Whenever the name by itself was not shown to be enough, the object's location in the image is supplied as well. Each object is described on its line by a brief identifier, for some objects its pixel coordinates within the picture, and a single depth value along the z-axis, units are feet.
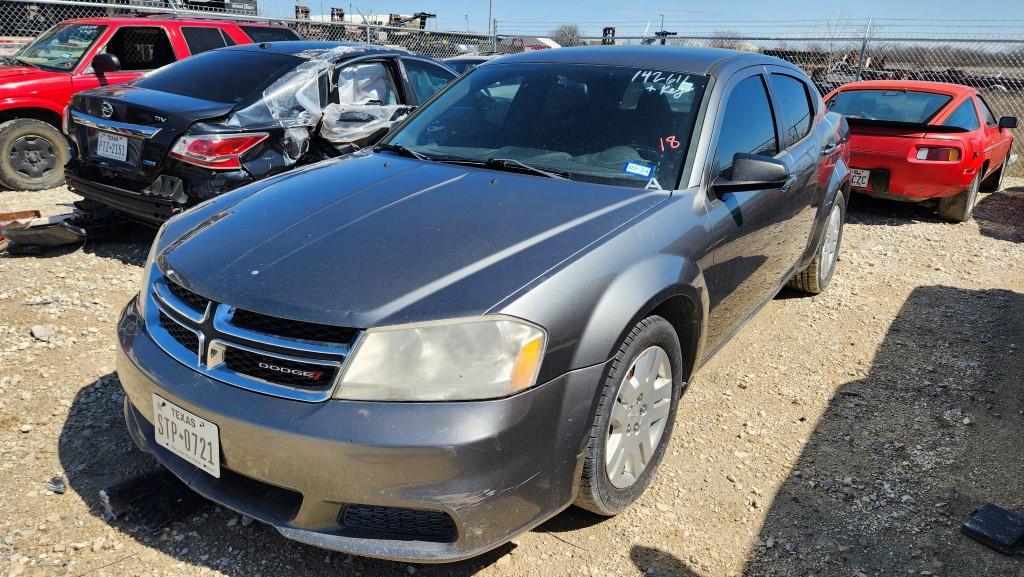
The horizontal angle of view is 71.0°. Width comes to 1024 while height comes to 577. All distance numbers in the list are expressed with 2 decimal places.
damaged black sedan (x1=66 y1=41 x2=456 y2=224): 15.25
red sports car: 22.66
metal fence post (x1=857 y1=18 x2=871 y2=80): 40.57
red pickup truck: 22.56
